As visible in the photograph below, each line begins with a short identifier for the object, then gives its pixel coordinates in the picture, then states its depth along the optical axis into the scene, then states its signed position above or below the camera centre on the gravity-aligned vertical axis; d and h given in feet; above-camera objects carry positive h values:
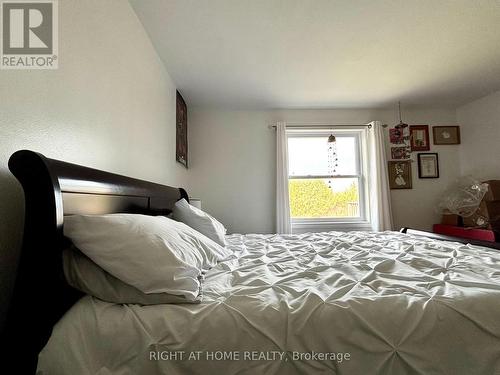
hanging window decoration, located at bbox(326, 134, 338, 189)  11.62 +1.64
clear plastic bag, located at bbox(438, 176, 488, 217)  9.43 -0.34
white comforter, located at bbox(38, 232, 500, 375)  2.08 -1.28
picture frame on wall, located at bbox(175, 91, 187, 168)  9.29 +2.66
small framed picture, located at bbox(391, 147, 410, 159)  11.41 +1.79
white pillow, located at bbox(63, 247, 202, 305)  2.39 -0.89
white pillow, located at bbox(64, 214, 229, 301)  2.36 -0.57
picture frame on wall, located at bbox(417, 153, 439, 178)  11.46 +1.18
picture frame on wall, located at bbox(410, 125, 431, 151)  11.51 +2.51
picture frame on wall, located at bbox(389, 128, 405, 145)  11.43 +2.62
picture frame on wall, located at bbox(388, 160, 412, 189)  11.38 +0.75
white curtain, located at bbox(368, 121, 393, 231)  10.70 +0.40
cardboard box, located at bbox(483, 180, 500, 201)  9.20 -0.16
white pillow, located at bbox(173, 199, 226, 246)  5.25 -0.55
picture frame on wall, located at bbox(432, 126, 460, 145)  11.54 +2.62
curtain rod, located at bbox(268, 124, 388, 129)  11.25 +3.17
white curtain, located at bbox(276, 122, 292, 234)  10.56 +0.44
